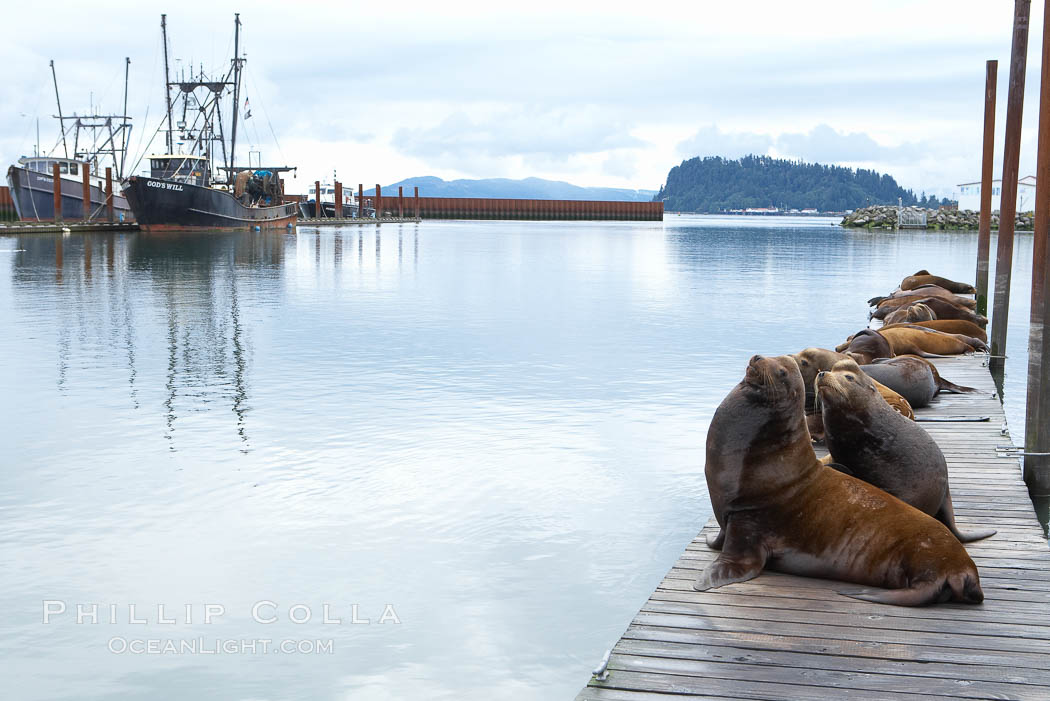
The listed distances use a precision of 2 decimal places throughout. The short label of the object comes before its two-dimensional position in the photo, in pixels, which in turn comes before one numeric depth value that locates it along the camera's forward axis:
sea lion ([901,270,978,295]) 15.50
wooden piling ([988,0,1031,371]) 11.63
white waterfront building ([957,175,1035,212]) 69.69
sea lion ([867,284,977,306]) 13.06
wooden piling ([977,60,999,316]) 15.02
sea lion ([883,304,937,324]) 11.77
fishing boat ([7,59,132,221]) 46.03
